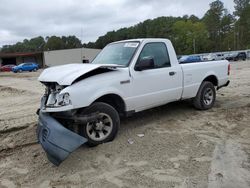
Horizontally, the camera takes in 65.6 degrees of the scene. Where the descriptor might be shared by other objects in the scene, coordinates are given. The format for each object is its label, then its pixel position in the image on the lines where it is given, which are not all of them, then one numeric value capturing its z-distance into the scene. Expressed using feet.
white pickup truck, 10.44
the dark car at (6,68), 114.54
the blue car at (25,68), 101.93
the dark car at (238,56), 110.93
